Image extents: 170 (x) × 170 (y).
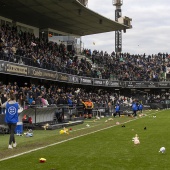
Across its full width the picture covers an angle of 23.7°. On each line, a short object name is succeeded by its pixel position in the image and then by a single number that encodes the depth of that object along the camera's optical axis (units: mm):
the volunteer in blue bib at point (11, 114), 14297
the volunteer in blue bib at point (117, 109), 40544
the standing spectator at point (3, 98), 23628
